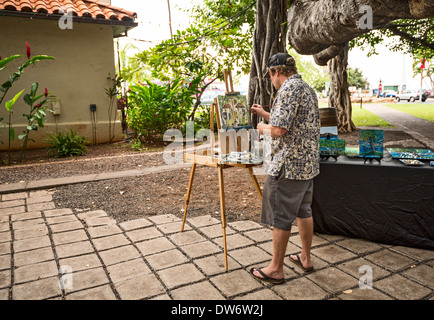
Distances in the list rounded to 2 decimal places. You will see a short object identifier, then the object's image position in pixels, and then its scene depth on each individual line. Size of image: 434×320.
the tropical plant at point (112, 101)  10.39
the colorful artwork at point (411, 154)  3.45
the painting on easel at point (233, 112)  3.16
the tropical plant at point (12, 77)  7.25
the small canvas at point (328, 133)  3.81
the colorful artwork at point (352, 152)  3.66
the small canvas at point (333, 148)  3.60
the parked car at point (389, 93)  58.51
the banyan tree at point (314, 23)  3.46
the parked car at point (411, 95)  42.38
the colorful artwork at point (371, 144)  3.49
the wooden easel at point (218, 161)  3.10
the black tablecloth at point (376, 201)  3.21
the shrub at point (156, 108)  10.18
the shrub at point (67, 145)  8.70
